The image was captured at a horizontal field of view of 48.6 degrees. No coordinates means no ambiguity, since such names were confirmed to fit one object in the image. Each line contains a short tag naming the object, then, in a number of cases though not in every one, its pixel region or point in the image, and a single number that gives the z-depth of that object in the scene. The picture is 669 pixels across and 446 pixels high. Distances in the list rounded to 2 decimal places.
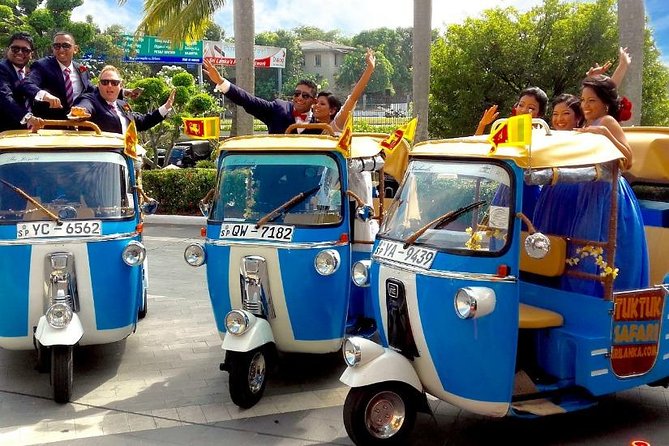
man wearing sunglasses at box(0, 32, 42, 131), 7.23
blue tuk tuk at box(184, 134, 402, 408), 5.40
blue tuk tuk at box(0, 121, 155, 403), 5.51
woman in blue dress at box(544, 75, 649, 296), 4.75
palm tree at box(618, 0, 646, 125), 10.13
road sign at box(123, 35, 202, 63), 38.66
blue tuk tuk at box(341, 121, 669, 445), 4.26
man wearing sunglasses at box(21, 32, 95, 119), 7.29
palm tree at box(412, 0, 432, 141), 11.37
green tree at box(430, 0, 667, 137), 13.17
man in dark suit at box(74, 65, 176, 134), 7.04
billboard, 49.00
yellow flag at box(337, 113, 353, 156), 5.58
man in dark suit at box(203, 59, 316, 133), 6.83
